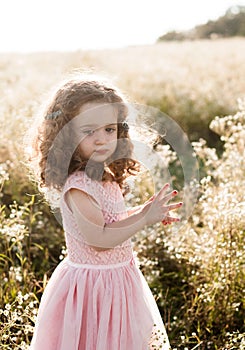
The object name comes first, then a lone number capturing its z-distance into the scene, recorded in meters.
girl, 2.23
